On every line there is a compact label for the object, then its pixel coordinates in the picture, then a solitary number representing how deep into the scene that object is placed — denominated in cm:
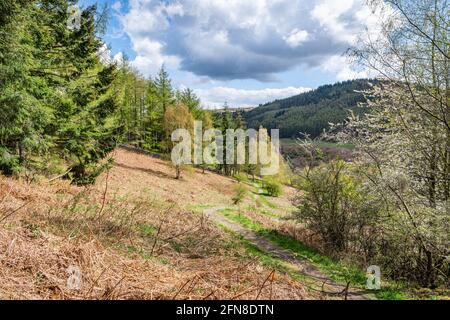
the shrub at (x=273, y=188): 4166
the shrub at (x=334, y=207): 1193
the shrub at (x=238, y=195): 2528
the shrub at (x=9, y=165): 971
